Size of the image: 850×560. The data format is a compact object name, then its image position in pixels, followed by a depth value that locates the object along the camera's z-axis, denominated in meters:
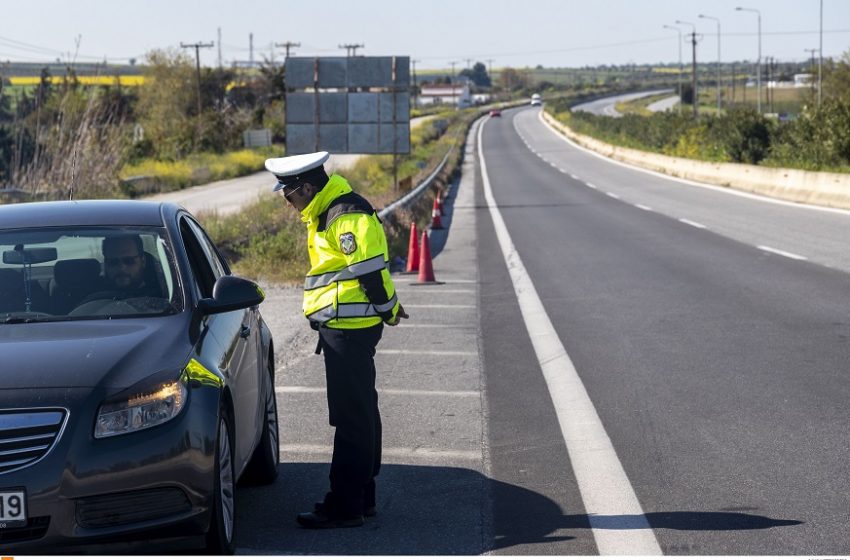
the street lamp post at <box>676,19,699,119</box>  85.30
